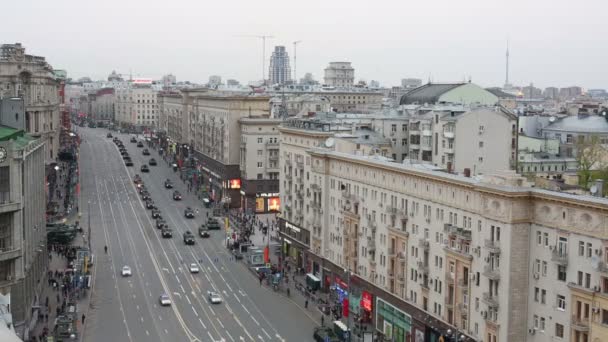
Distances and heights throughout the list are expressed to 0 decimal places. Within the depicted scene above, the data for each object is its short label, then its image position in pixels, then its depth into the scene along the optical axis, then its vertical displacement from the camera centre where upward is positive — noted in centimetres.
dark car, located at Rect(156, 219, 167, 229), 12062 -1878
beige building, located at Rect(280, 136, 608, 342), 4950 -1106
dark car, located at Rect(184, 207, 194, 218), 13175 -1852
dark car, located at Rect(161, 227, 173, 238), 11556 -1905
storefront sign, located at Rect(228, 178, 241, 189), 14738 -1528
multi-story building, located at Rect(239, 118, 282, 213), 13962 -1148
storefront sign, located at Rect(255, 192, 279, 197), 13962 -1629
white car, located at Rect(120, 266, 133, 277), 9294 -1969
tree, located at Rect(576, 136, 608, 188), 8400 -607
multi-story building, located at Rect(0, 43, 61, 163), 12100 +98
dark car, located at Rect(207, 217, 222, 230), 12351 -1905
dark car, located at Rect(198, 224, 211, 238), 11688 -1912
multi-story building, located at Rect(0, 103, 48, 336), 6544 -1106
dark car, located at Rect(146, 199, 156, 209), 13812 -1827
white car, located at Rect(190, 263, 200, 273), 9556 -1981
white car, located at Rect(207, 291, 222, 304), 8206 -1990
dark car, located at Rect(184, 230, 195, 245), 11175 -1914
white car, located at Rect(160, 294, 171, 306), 8081 -1986
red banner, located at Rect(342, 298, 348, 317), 7850 -1982
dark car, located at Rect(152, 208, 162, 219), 12920 -1844
